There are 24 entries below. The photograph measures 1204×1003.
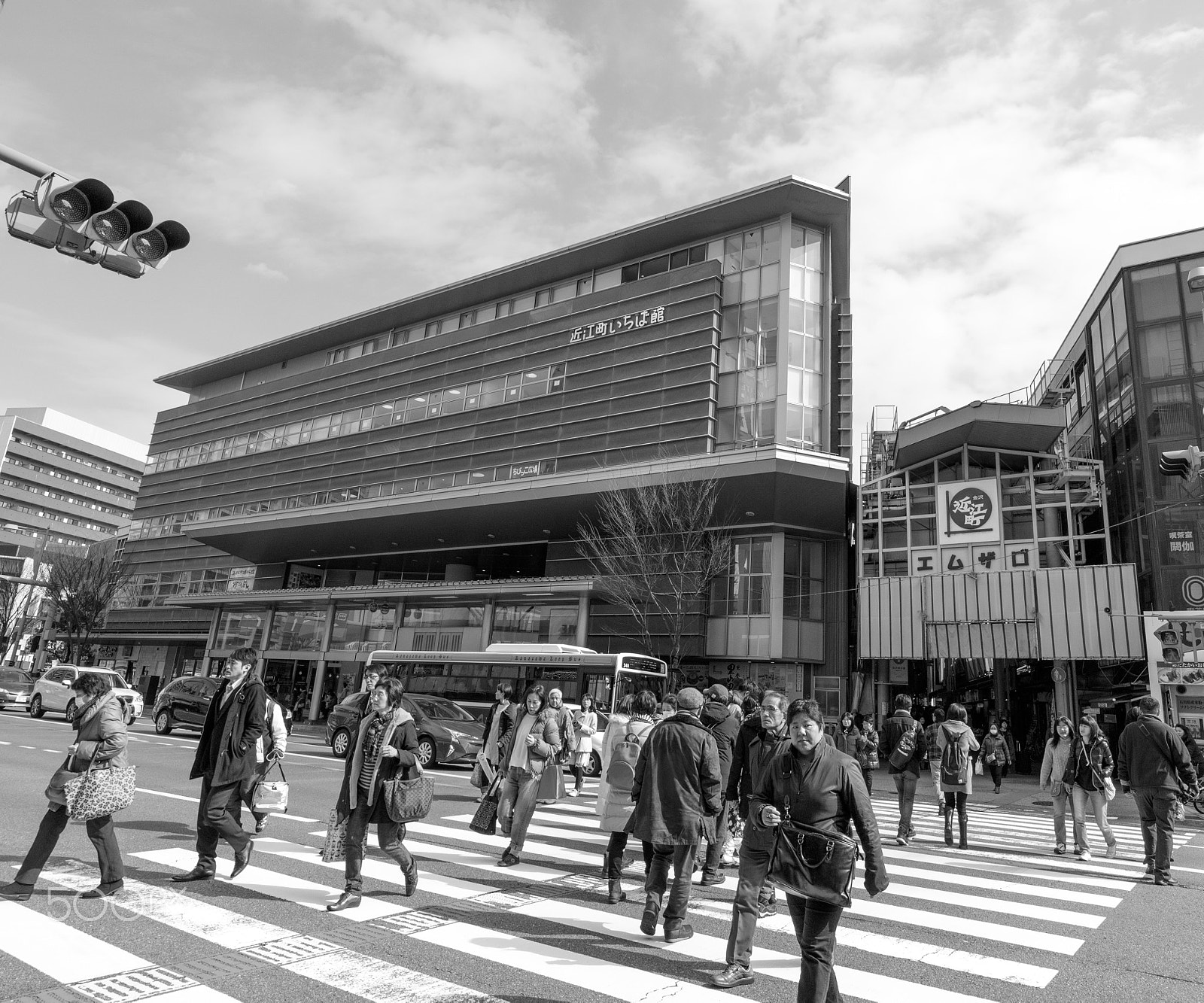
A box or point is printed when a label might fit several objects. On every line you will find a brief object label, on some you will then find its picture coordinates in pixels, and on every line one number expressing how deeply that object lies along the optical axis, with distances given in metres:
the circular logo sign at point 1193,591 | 23.83
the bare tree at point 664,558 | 29.38
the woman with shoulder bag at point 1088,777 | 10.41
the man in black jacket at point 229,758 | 6.62
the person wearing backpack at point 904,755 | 10.73
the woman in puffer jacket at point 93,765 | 5.71
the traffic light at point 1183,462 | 11.39
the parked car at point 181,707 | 23.45
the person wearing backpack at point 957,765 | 10.89
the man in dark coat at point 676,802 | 5.81
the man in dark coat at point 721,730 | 7.32
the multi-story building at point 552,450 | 31.42
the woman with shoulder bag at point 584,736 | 16.47
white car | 27.53
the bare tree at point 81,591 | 48.00
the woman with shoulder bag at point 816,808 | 4.02
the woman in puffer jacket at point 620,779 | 6.91
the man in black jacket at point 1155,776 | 8.81
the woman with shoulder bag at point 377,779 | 6.18
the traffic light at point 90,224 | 5.52
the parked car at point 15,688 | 29.30
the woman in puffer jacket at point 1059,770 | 10.79
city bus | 21.86
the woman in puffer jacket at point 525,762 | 8.19
